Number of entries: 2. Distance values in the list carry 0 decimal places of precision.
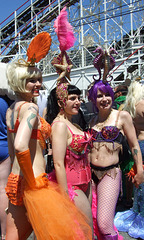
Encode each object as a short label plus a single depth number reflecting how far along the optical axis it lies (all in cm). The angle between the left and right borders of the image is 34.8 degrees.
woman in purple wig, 239
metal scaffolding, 1053
